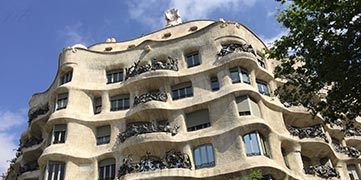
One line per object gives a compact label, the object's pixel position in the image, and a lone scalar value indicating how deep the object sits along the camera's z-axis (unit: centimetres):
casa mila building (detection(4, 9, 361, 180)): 2558
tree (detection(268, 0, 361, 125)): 1548
